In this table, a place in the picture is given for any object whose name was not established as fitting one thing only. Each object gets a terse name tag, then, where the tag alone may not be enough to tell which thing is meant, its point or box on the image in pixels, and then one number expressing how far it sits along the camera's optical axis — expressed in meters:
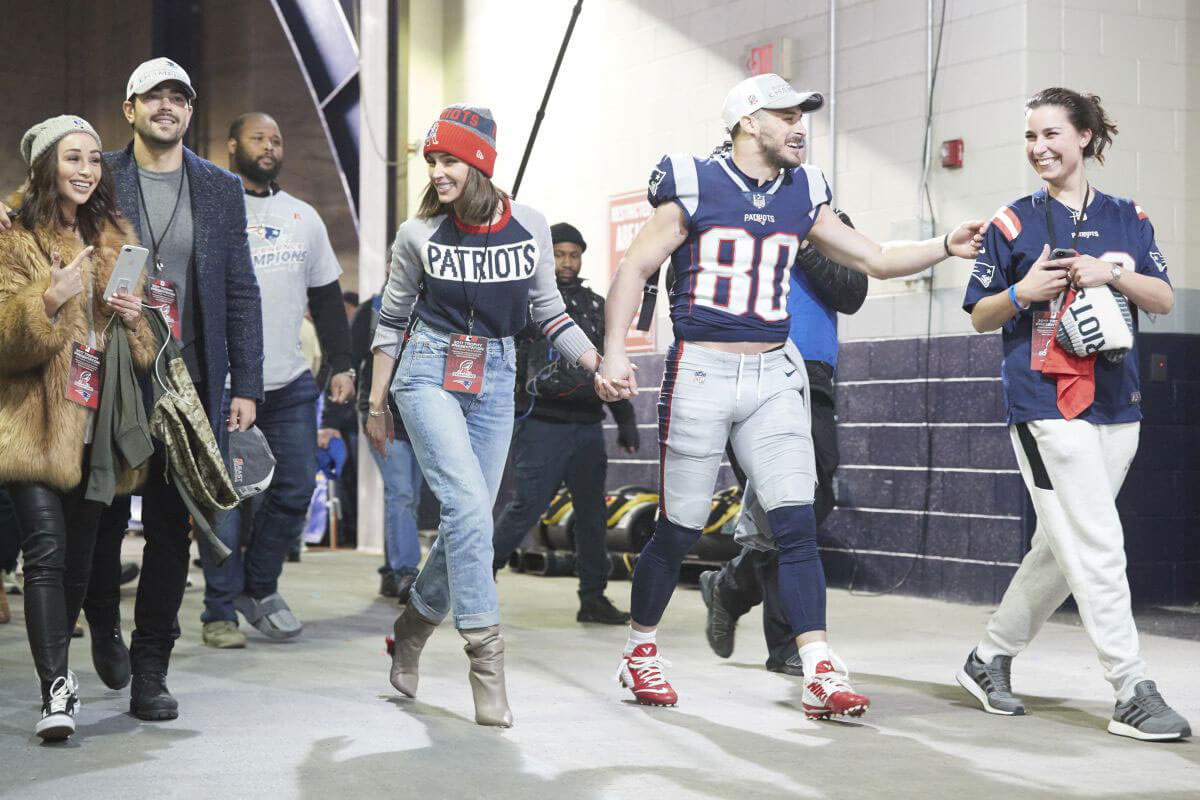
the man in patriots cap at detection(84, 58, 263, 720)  4.23
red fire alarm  7.40
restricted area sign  9.62
